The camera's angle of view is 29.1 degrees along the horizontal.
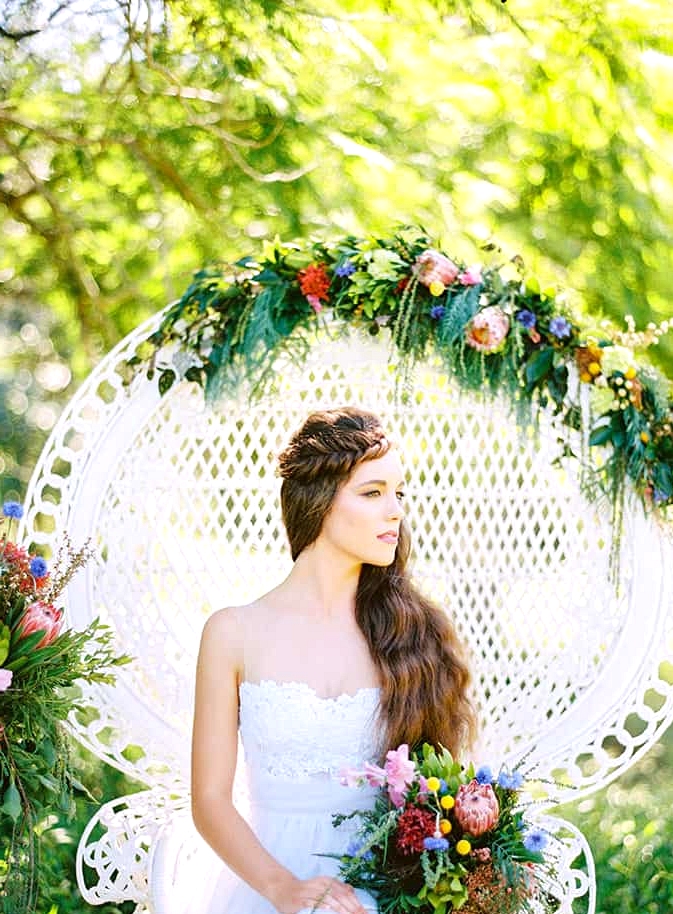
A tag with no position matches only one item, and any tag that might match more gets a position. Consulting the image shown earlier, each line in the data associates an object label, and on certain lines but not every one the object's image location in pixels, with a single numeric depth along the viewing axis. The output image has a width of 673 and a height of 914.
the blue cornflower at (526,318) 3.18
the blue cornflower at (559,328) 3.16
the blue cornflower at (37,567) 2.55
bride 2.72
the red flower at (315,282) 3.23
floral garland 3.17
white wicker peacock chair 3.26
